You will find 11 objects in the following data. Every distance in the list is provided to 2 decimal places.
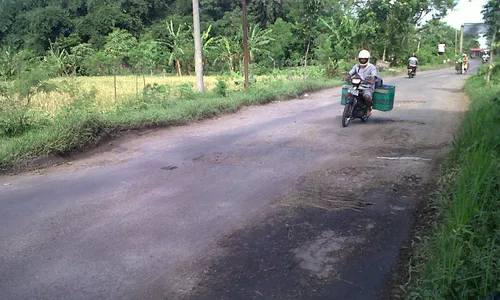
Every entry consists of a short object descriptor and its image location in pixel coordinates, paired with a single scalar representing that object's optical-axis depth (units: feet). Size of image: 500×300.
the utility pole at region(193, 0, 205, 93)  45.14
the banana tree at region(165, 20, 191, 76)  100.83
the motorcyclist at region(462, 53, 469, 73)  103.04
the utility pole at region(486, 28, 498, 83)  52.08
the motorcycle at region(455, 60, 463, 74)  103.71
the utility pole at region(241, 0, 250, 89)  49.37
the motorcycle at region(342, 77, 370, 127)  29.78
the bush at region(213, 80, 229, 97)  46.06
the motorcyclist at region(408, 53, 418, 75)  85.97
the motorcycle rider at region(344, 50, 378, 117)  30.53
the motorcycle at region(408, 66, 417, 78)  86.02
